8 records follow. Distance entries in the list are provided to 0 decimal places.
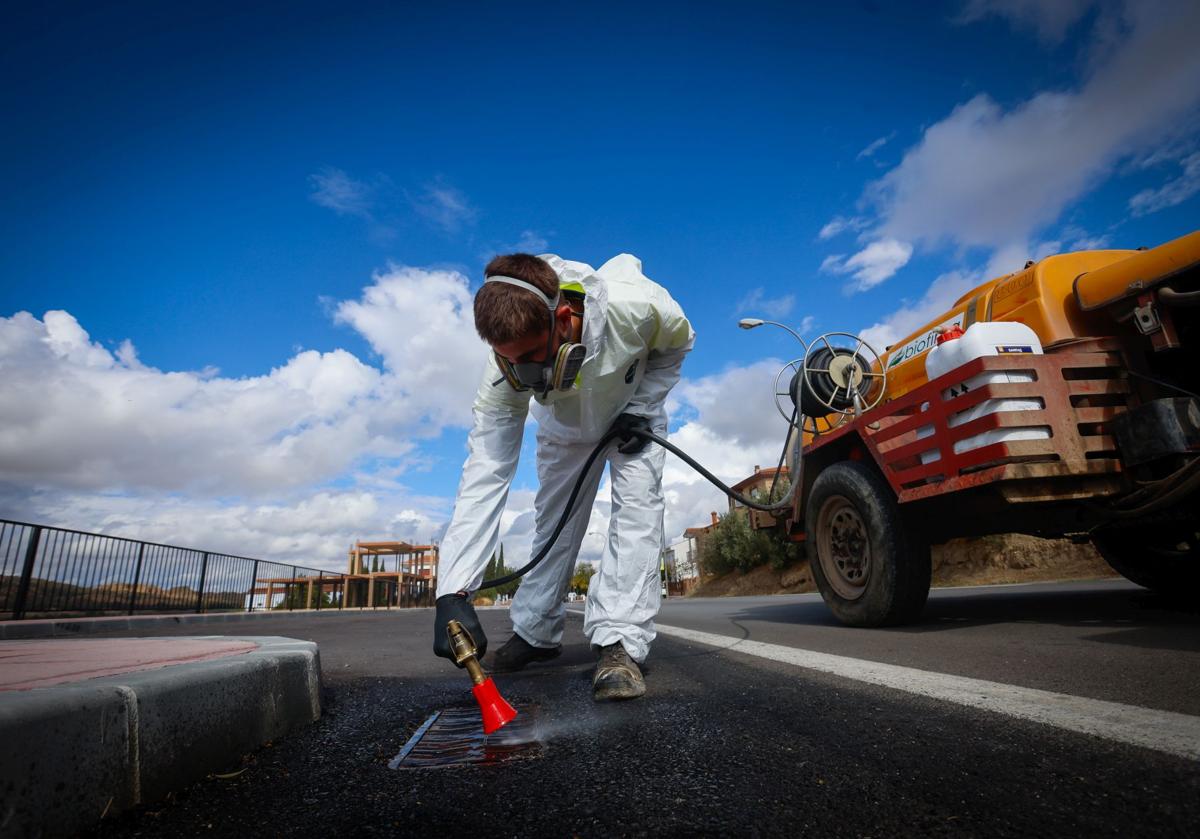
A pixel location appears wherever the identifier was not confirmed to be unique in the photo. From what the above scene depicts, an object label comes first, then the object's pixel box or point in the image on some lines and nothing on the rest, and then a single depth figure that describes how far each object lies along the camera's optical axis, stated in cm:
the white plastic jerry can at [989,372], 292
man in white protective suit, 226
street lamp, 751
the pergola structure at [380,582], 2383
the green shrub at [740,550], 2212
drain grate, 143
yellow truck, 286
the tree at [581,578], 6938
